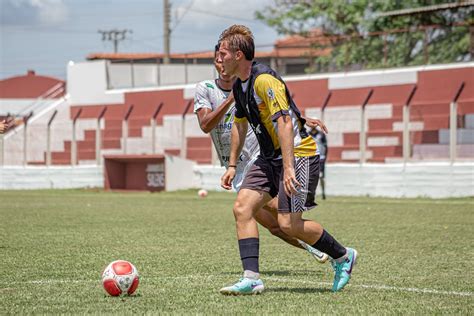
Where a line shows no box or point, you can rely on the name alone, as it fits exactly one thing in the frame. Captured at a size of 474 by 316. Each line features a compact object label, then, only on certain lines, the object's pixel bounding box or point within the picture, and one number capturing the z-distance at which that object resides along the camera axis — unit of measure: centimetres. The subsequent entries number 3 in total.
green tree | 3594
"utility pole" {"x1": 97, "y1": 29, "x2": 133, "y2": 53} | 10188
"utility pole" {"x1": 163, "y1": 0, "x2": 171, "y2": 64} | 5666
